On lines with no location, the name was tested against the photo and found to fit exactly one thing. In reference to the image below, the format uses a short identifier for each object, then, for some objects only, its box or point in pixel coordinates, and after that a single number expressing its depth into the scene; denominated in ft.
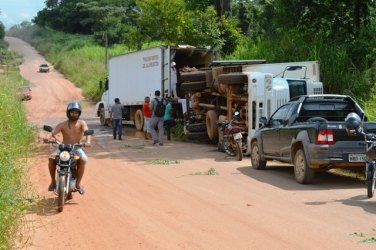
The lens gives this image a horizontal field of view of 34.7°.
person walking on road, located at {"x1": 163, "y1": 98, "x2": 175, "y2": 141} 74.49
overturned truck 56.08
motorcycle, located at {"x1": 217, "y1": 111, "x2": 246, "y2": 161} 53.47
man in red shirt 73.51
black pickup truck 36.60
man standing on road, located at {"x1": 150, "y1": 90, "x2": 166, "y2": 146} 68.64
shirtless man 32.55
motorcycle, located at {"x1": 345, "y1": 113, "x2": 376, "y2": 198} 30.94
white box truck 81.61
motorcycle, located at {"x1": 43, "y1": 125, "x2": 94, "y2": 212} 29.99
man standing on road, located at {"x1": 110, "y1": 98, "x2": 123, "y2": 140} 77.05
